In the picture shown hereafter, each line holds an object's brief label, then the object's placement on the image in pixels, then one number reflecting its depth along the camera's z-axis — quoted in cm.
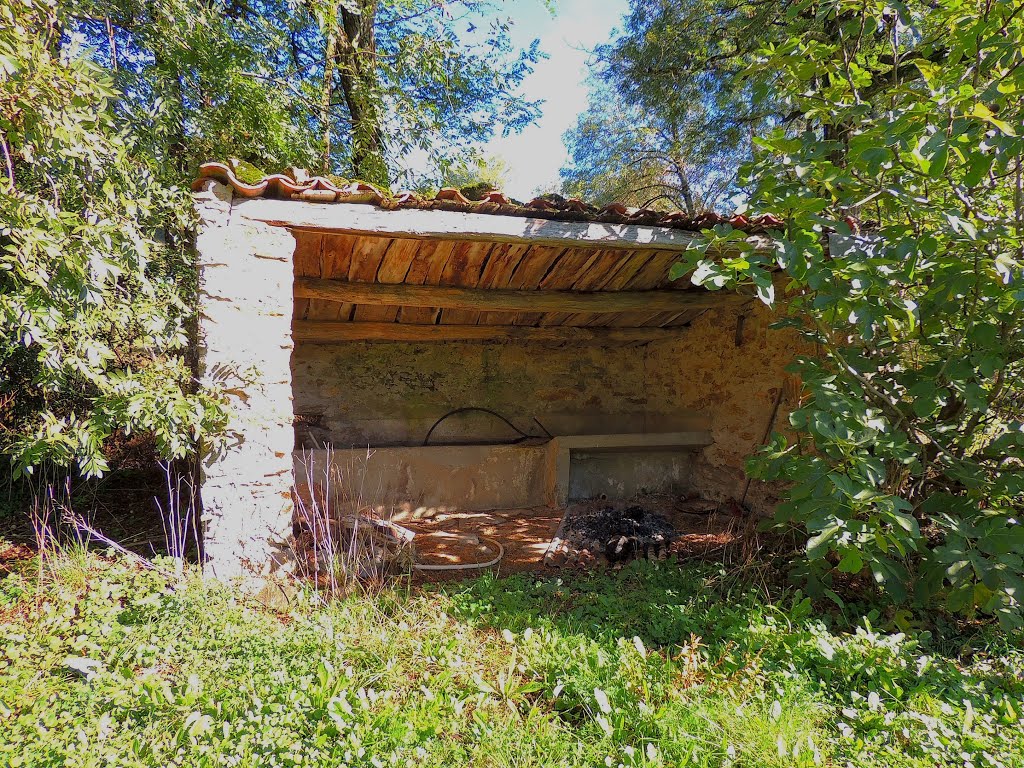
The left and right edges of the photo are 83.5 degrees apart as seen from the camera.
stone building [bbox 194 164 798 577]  334
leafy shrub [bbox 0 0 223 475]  256
